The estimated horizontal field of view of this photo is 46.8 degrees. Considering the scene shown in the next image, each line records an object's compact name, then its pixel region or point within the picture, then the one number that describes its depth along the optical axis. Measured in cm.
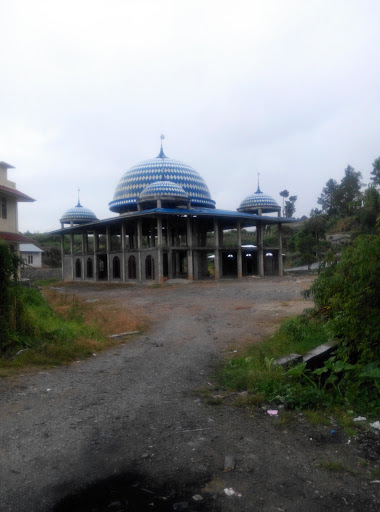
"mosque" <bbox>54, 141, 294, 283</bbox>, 3022
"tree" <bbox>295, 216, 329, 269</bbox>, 3613
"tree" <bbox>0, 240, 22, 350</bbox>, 835
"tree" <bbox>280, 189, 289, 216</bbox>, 6825
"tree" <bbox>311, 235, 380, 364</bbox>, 494
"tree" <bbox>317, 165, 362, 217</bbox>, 5882
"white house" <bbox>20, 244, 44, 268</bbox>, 5080
